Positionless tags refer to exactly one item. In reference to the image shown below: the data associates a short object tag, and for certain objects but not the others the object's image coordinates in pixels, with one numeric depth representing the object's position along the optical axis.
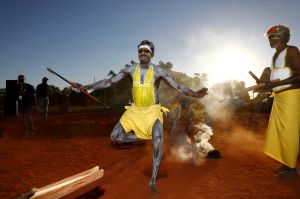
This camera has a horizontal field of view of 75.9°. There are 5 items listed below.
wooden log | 1.87
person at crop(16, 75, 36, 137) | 7.01
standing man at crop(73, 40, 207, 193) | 3.15
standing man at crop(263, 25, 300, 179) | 3.62
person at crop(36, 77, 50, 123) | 8.49
